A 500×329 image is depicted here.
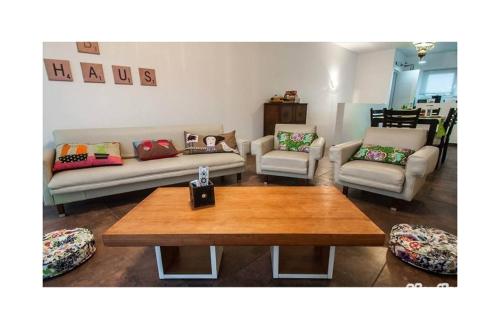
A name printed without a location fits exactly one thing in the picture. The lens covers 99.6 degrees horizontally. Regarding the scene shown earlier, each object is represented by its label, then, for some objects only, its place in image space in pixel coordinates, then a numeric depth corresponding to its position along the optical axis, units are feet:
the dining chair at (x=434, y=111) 12.83
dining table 9.45
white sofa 6.15
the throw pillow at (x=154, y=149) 7.82
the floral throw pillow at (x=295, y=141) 9.02
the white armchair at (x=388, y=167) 6.01
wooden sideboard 13.33
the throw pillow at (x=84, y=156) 6.52
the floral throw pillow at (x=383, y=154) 6.83
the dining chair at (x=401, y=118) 9.04
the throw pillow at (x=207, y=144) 8.78
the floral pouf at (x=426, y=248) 4.05
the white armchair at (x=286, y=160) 7.98
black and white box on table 4.21
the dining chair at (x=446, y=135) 10.23
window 19.13
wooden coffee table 3.34
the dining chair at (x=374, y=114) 11.13
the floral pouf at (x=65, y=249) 4.06
